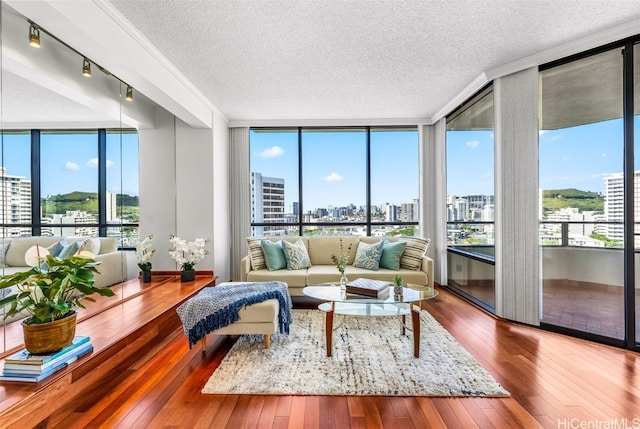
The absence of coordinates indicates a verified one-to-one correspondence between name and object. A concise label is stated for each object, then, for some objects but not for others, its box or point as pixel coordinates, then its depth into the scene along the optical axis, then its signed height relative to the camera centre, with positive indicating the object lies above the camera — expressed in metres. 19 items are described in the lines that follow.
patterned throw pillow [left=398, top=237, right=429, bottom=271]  4.24 -0.55
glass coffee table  2.66 -0.80
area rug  2.19 -1.19
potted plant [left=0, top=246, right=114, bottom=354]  1.86 -0.50
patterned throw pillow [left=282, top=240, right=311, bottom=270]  4.32 -0.58
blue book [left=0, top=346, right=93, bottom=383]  1.80 -0.92
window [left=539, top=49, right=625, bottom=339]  2.88 +0.17
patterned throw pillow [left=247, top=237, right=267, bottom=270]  4.31 -0.55
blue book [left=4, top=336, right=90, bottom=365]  1.83 -0.83
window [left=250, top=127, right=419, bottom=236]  5.48 +0.59
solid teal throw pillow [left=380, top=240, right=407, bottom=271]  4.27 -0.56
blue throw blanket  2.67 -0.80
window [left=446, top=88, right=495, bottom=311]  3.88 +0.18
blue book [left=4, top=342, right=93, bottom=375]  1.81 -0.88
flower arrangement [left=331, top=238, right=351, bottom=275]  4.34 -0.57
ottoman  2.73 -0.93
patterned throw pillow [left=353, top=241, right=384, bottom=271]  4.27 -0.59
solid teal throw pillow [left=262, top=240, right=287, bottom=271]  4.29 -0.57
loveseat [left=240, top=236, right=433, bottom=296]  4.05 -0.68
